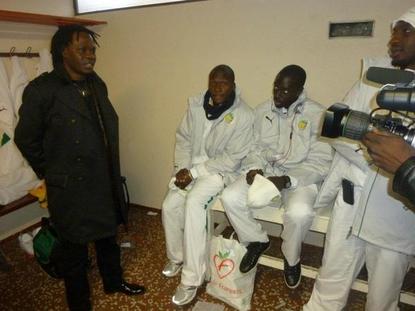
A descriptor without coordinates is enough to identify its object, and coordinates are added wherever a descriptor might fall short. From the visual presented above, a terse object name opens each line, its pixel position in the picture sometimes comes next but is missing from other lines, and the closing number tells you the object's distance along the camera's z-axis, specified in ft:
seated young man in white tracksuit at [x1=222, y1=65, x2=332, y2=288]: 5.41
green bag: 5.07
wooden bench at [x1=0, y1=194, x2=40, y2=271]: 6.79
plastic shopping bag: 5.37
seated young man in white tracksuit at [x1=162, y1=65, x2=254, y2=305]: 6.14
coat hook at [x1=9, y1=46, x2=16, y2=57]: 7.38
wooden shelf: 6.44
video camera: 2.69
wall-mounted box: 5.79
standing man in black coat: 4.50
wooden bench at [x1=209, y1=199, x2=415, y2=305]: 5.09
